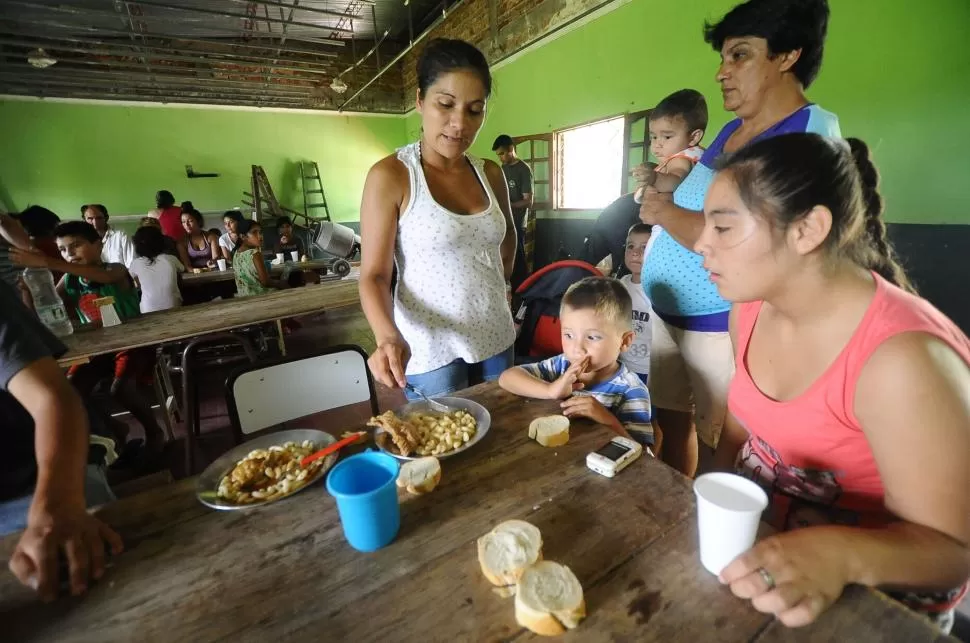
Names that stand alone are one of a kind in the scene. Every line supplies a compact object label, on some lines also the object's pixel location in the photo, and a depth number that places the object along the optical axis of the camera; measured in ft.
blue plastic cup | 2.41
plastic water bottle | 8.25
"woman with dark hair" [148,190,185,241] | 21.83
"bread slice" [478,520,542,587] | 2.24
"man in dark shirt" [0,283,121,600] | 2.42
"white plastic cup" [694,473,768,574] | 2.09
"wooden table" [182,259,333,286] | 16.08
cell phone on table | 3.07
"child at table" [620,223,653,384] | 8.19
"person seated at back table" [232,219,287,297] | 14.17
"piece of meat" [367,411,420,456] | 3.33
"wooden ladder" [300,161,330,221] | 31.81
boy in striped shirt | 4.34
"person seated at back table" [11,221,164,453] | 9.38
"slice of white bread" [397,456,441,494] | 2.99
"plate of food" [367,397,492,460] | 3.36
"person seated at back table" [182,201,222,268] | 19.92
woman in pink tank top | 2.14
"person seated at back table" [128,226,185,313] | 12.16
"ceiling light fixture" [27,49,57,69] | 17.70
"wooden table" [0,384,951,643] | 2.05
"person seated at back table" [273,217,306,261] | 21.20
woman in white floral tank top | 4.30
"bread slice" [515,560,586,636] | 2.00
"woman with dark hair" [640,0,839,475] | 4.46
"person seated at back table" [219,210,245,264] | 19.13
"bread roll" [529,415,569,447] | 3.49
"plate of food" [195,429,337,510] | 3.03
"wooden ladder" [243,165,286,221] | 29.45
